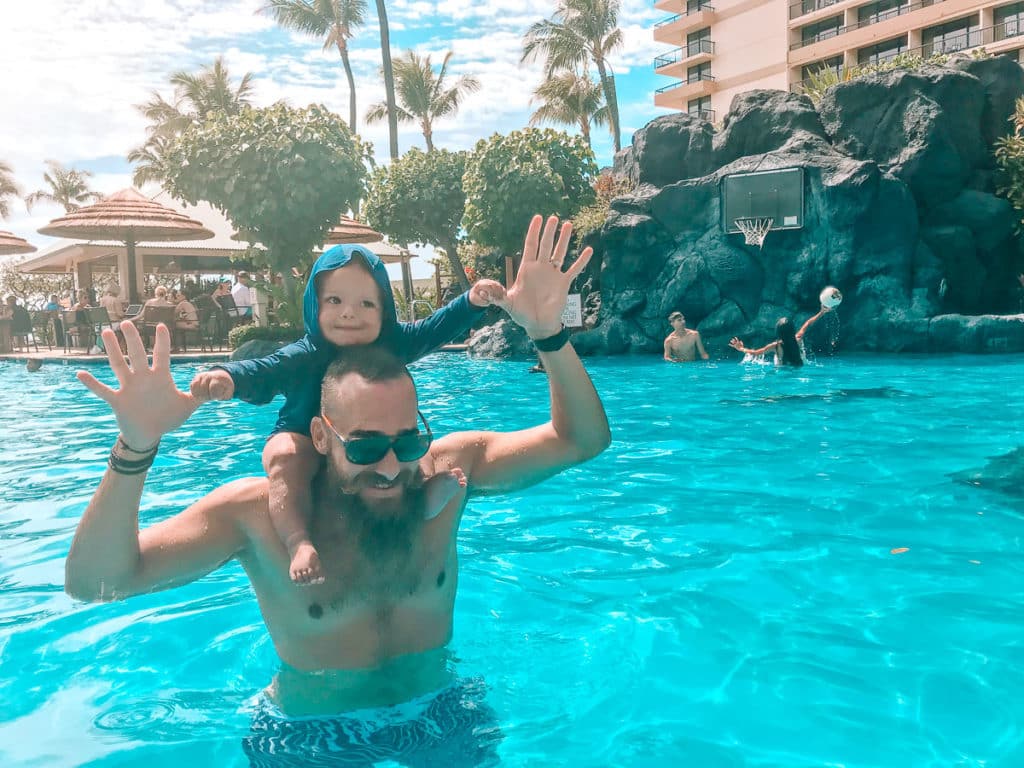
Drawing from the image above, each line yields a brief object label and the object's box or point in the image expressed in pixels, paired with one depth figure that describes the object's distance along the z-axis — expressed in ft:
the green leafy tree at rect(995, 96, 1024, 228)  64.84
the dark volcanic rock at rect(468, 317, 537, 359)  62.49
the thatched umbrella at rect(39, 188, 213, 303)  55.62
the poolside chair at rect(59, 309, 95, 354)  64.49
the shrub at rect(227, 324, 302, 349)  61.46
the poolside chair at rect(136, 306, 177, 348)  55.88
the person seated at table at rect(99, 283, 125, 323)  58.85
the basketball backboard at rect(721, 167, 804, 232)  64.23
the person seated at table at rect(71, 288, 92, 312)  65.21
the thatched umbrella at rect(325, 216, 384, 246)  68.28
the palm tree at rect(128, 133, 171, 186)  136.56
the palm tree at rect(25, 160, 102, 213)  171.83
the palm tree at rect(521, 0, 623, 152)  126.00
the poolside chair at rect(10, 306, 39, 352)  69.26
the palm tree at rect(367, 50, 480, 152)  128.06
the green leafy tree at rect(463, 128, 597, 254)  73.87
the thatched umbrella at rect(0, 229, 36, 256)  64.75
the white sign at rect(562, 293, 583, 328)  52.03
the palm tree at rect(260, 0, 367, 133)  111.45
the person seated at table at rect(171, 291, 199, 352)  61.57
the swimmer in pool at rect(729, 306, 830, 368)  42.83
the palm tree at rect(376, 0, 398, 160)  101.19
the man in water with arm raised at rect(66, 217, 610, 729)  6.15
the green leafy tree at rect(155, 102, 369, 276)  62.08
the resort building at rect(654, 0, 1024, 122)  118.83
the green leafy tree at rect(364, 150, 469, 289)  92.79
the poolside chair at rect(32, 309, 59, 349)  72.33
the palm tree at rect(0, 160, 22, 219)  167.02
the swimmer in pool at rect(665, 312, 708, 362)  52.70
